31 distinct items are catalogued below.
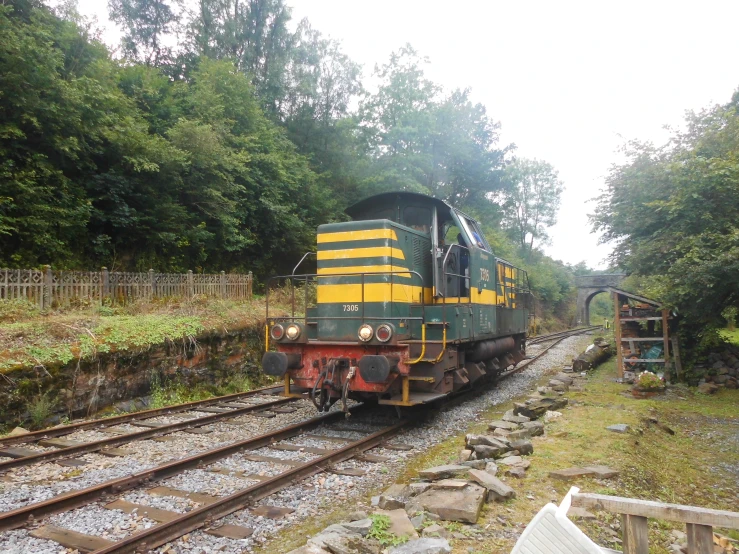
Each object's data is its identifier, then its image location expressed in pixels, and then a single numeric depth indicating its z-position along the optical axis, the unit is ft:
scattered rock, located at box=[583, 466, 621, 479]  15.34
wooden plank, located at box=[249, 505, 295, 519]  13.69
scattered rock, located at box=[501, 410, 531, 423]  22.89
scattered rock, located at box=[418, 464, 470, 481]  15.19
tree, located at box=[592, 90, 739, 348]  30.04
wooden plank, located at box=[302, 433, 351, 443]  21.19
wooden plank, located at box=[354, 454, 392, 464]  18.64
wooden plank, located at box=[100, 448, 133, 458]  18.75
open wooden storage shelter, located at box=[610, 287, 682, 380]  38.22
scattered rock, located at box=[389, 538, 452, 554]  9.83
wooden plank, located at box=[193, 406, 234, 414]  26.39
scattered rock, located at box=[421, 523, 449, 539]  11.12
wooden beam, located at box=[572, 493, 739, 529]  6.64
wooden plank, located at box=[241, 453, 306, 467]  17.93
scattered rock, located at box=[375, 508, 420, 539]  11.17
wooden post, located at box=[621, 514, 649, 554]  7.23
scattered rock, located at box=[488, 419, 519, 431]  21.24
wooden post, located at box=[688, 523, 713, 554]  6.88
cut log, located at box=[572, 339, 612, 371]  45.19
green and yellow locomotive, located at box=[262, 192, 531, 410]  22.04
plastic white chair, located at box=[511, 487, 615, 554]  5.09
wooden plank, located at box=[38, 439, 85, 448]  19.94
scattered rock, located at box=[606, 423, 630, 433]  21.38
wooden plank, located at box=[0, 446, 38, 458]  18.49
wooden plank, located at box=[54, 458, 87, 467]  17.57
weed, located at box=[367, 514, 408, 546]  10.73
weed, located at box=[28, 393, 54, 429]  23.67
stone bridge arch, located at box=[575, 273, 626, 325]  146.61
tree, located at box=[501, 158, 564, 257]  172.96
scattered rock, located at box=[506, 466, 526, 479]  15.39
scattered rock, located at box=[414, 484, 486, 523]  11.99
